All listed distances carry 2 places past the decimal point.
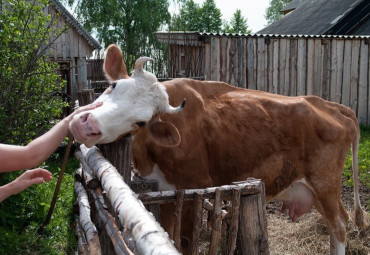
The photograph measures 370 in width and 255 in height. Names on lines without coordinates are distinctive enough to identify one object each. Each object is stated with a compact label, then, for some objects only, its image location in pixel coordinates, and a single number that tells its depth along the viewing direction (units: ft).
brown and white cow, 11.25
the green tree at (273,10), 227.81
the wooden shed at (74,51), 44.19
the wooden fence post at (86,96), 13.85
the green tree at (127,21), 93.81
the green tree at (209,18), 148.15
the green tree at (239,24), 171.94
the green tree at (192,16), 146.45
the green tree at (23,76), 16.81
